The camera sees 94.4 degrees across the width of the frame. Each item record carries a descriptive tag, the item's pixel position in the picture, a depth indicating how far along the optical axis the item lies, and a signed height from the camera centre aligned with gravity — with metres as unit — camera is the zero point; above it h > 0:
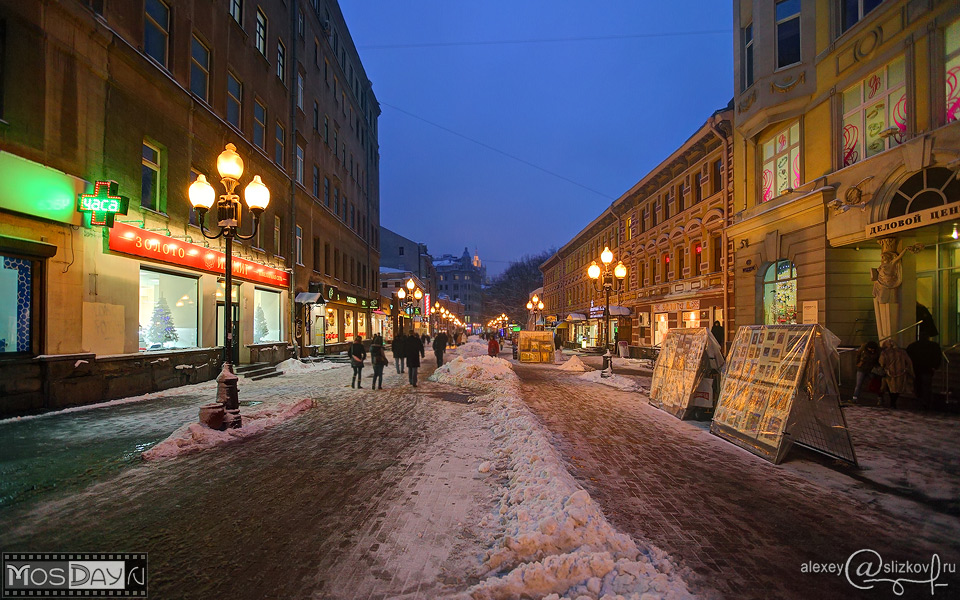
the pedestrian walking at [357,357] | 13.87 -1.39
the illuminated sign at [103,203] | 9.68 +2.39
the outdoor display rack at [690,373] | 9.18 -1.30
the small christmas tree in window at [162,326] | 12.39 -0.41
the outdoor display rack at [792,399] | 6.05 -1.21
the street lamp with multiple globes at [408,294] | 24.11 +1.08
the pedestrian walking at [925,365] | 9.73 -1.14
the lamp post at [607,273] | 16.73 +1.67
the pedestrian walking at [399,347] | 16.17 -1.26
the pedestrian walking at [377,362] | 13.86 -1.57
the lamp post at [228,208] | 7.86 +1.98
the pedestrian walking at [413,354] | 14.45 -1.35
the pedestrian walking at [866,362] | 10.50 -1.13
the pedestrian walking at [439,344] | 19.86 -1.44
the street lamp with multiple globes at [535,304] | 35.01 +0.72
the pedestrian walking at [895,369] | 9.83 -1.22
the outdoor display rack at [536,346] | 25.61 -1.93
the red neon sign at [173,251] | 10.72 +1.72
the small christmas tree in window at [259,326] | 18.56 -0.61
